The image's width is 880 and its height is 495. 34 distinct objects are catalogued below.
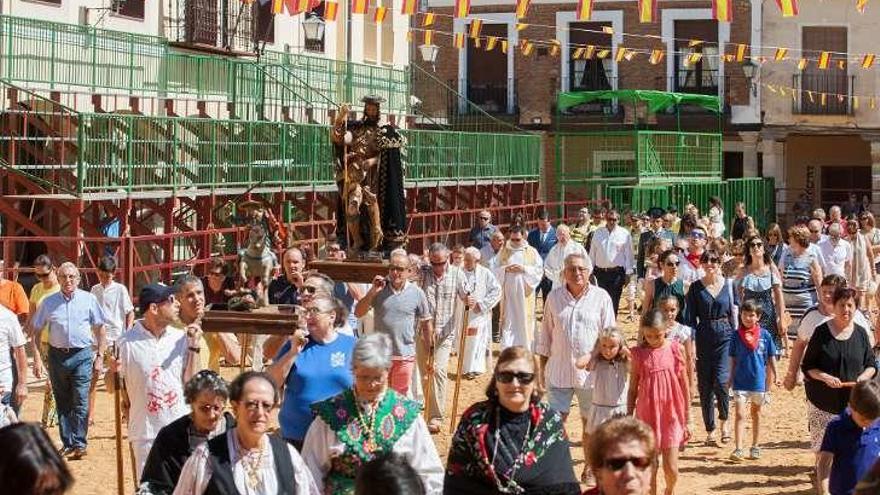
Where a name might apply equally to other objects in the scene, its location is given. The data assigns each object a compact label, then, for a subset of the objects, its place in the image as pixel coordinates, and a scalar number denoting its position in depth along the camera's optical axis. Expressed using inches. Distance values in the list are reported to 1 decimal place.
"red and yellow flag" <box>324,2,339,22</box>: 1008.9
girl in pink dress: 439.8
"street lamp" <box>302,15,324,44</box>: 1243.8
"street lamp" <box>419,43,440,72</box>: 1375.4
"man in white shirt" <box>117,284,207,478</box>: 369.4
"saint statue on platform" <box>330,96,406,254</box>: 578.9
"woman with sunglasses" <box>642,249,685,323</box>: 572.7
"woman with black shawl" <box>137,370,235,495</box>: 283.1
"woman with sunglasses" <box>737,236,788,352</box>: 661.3
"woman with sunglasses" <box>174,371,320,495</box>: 264.5
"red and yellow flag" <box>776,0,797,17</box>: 831.1
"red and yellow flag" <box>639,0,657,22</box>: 855.1
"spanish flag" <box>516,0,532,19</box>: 1002.8
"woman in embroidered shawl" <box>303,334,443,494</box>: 290.2
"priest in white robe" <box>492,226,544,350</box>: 735.1
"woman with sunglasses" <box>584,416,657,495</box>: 234.5
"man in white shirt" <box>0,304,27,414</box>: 422.6
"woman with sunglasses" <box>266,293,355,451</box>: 347.3
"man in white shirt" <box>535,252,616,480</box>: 466.6
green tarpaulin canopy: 1450.5
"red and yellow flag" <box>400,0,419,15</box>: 877.7
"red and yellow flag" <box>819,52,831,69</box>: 1232.7
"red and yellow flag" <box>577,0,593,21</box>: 922.1
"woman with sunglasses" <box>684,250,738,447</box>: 554.3
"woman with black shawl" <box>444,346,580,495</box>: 274.7
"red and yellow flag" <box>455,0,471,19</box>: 980.2
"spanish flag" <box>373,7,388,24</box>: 1100.9
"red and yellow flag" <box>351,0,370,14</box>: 888.3
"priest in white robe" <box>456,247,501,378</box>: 641.0
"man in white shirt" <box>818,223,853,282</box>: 787.0
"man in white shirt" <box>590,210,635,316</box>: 868.0
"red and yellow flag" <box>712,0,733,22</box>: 832.9
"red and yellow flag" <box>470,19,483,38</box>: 1383.9
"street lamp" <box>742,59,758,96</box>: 1611.7
